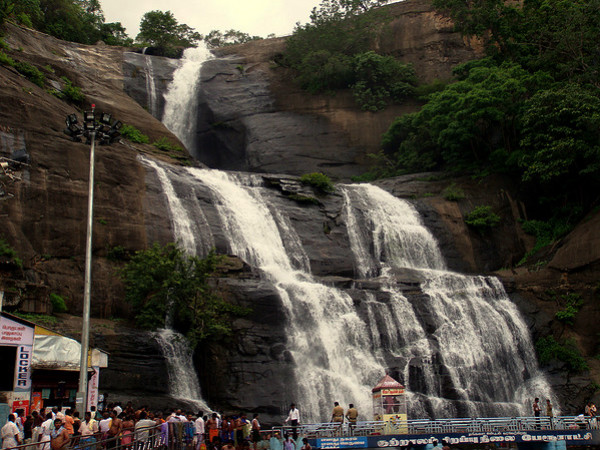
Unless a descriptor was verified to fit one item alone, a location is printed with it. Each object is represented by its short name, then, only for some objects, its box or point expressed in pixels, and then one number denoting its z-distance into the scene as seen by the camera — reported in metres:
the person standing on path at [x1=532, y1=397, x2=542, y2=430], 26.95
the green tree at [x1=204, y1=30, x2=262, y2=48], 98.38
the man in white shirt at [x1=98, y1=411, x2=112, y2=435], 17.17
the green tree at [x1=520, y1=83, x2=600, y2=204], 42.75
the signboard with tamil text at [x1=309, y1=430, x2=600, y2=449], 22.28
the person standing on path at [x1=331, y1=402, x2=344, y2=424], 22.97
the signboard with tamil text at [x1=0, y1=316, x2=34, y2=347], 19.38
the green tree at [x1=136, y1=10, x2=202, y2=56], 72.32
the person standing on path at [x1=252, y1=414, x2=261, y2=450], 21.16
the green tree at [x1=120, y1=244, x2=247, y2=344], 29.52
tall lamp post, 18.73
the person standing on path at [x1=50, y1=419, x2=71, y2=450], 13.80
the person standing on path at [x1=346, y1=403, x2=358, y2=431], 23.20
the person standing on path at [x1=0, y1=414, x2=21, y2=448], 15.01
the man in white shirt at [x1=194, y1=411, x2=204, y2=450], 19.80
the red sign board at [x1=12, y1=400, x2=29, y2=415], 19.61
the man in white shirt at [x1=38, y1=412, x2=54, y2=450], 15.84
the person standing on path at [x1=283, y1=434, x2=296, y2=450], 20.62
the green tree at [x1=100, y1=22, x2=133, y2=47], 73.12
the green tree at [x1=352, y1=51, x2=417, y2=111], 62.44
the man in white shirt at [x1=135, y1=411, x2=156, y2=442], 16.19
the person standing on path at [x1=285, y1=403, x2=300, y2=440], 22.23
